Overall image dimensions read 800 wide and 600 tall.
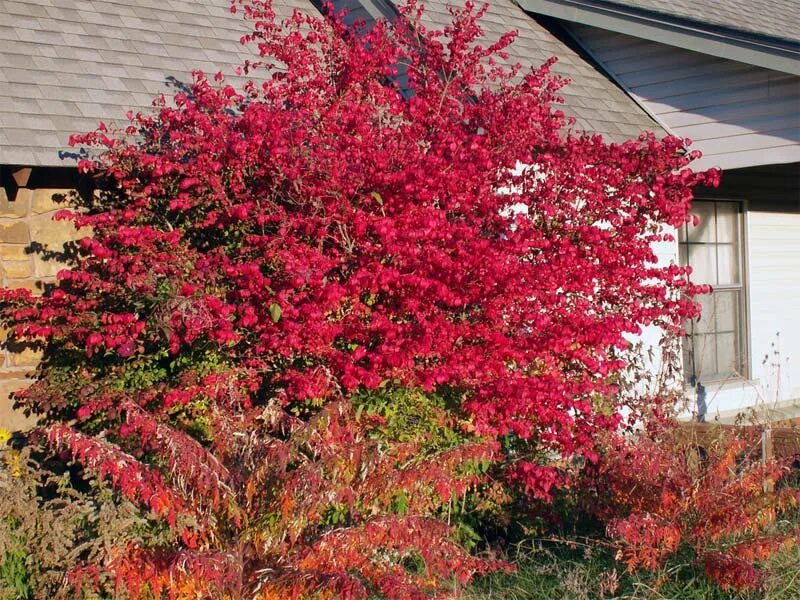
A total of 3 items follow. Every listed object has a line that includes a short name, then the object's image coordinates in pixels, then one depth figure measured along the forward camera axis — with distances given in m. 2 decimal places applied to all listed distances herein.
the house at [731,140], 8.38
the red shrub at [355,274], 5.87
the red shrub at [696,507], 5.07
